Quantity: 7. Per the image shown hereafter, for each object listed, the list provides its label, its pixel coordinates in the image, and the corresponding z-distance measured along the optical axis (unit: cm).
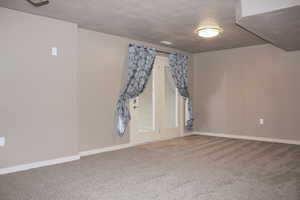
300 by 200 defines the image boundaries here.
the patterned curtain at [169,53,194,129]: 611
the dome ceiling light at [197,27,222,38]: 429
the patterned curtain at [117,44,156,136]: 495
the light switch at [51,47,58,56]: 388
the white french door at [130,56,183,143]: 541
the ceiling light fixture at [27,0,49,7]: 302
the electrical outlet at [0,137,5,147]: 336
